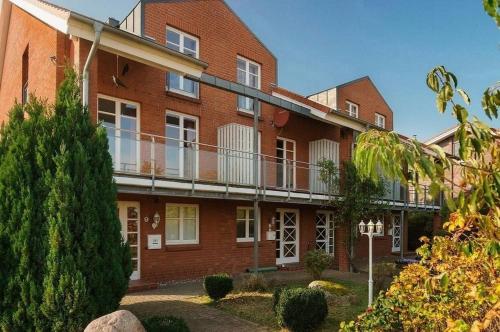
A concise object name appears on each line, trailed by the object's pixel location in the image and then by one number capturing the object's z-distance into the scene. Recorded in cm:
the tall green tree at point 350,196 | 1511
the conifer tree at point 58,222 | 621
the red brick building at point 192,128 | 1035
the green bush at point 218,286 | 948
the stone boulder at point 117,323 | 553
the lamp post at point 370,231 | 875
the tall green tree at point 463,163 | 224
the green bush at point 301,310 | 729
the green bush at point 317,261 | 1212
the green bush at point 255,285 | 1055
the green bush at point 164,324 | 653
